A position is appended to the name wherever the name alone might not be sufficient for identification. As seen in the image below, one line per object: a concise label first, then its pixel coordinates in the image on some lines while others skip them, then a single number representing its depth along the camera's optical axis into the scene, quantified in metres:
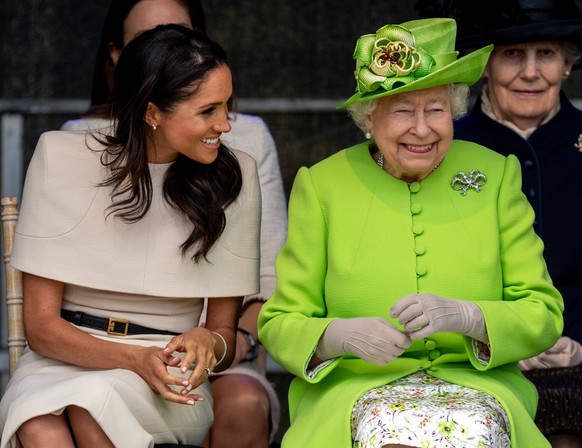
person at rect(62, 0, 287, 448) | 9.49
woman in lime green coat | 7.87
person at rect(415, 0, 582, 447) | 9.77
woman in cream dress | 8.54
